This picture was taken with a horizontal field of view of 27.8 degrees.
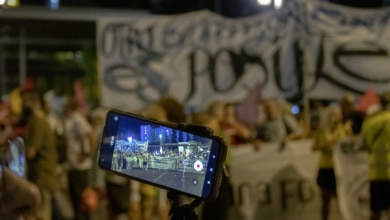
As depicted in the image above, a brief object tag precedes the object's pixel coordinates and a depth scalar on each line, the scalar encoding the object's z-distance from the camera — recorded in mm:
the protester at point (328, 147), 8297
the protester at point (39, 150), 7863
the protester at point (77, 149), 8977
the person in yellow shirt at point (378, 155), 7398
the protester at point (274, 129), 8492
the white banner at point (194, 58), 8328
